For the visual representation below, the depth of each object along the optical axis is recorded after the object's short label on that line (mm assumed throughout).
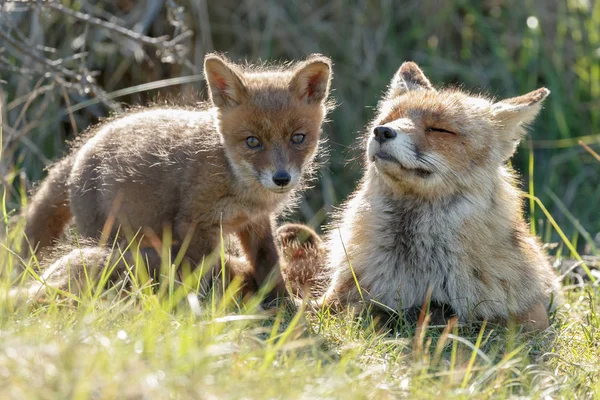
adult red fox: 9602
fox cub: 10008
